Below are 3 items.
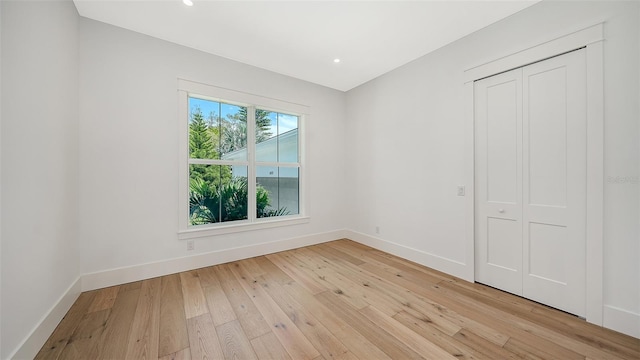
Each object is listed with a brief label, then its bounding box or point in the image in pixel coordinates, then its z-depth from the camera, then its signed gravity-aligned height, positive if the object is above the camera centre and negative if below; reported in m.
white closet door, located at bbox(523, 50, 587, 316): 1.86 -0.03
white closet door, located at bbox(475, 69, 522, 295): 2.21 -0.02
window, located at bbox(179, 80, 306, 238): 2.89 +0.27
